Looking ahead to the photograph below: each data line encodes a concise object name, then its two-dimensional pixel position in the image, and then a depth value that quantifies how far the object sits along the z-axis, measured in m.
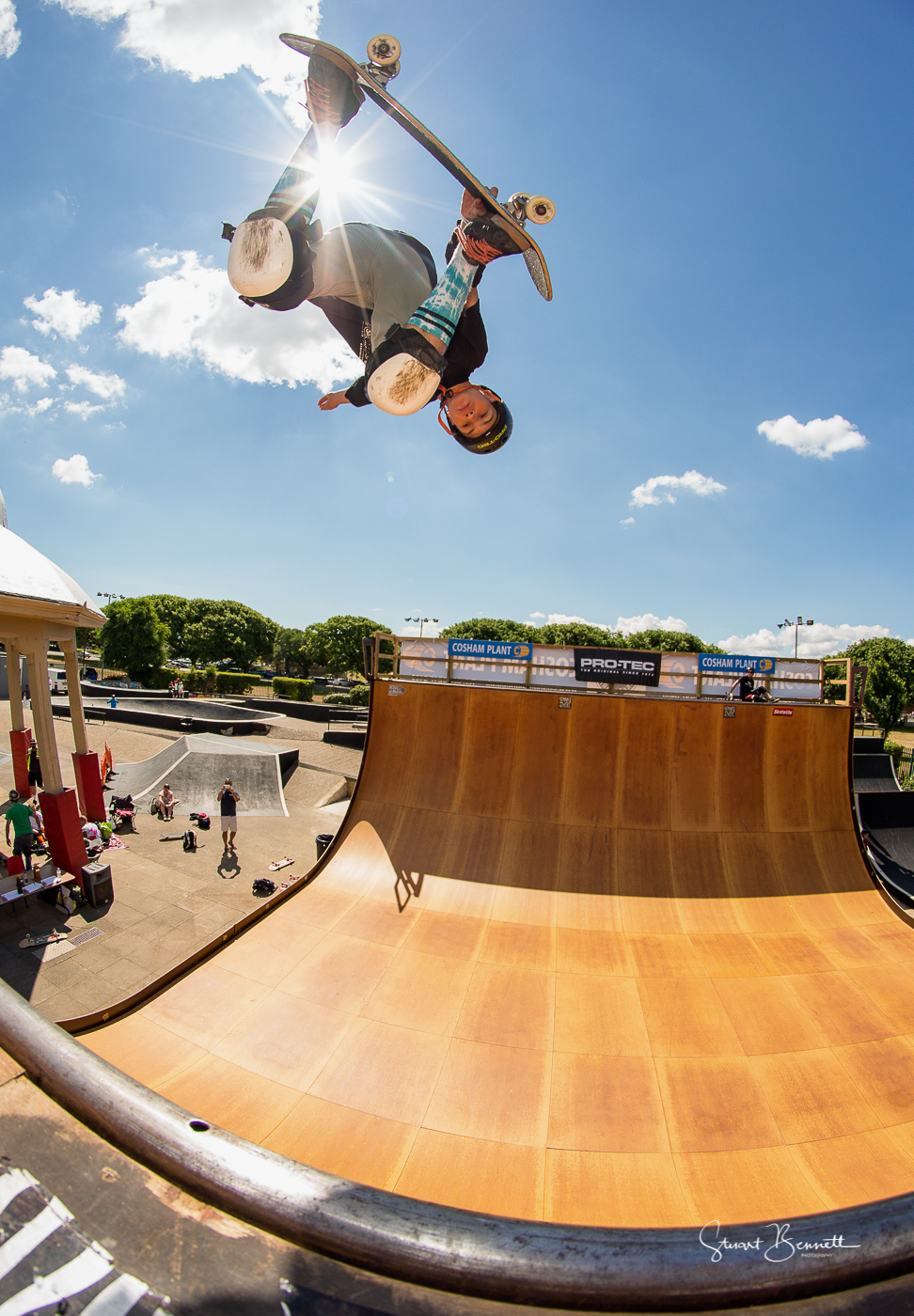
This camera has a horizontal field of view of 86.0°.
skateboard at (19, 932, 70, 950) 7.71
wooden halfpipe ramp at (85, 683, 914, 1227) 4.31
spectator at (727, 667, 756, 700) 10.09
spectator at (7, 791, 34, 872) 9.24
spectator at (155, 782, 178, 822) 13.41
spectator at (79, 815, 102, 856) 10.72
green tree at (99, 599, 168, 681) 51.44
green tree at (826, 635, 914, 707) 47.71
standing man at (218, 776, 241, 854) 11.39
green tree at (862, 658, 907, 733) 43.69
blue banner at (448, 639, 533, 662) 10.35
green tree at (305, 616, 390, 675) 66.19
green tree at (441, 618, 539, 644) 60.59
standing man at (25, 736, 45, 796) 13.25
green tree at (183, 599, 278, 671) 63.44
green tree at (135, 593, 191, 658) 67.94
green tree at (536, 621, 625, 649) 59.42
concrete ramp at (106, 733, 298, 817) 14.71
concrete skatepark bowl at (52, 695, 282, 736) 24.81
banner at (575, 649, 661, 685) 9.88
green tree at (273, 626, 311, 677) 78.38
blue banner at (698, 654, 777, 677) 10.97
